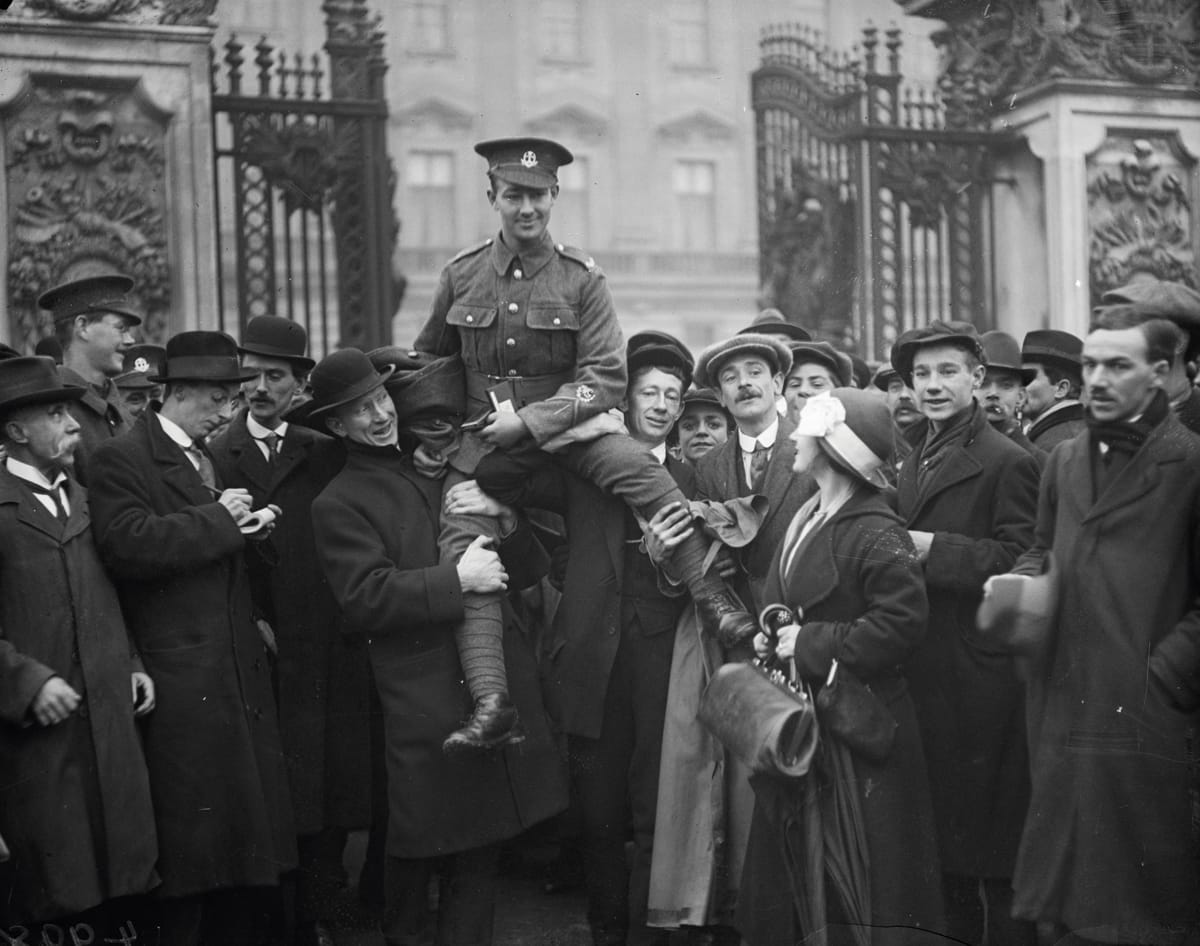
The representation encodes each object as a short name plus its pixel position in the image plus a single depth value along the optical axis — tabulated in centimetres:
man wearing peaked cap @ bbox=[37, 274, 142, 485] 589
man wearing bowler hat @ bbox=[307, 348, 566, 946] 487
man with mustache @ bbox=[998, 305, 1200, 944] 413
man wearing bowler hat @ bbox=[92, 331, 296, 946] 475
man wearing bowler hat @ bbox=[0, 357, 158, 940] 443
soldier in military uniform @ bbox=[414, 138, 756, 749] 503
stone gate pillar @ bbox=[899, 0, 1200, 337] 998
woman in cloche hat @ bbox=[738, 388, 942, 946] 438
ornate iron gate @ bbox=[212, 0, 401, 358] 920
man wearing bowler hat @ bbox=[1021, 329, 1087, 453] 630
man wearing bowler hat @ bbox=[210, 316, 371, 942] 547
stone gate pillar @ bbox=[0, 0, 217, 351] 808
